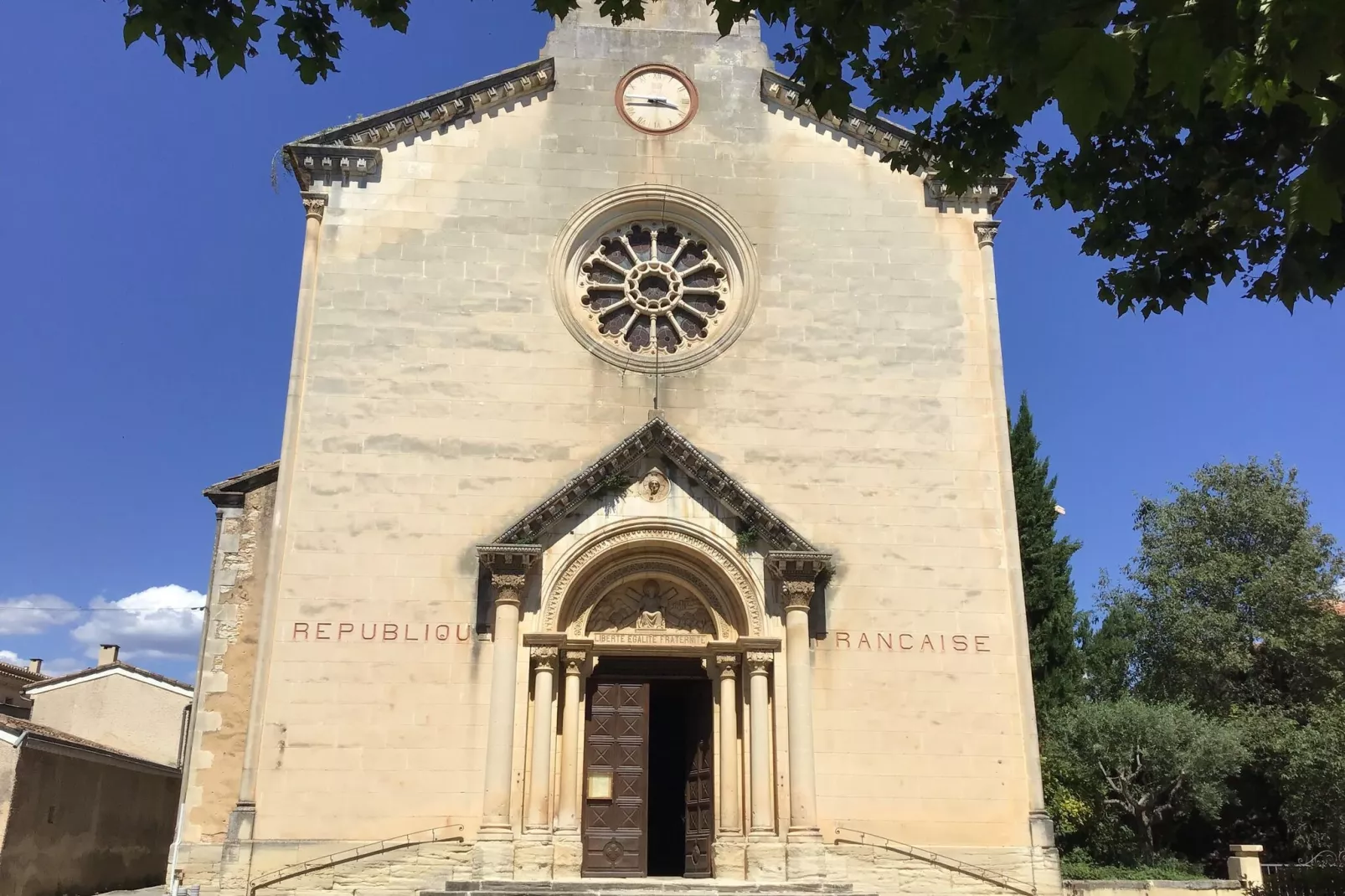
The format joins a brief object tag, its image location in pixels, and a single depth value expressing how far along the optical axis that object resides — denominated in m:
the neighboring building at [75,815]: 20.38
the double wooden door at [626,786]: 15.45
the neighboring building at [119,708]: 32.75
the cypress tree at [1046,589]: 25.56
